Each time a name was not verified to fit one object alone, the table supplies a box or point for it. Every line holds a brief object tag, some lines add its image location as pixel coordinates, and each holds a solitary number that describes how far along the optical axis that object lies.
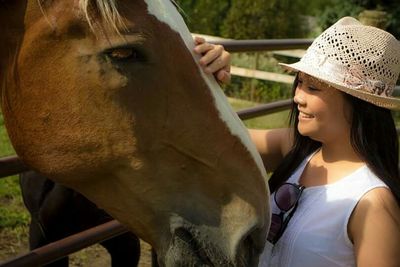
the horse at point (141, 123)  1.25
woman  1.50
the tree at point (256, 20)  10.39
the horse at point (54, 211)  2.22
